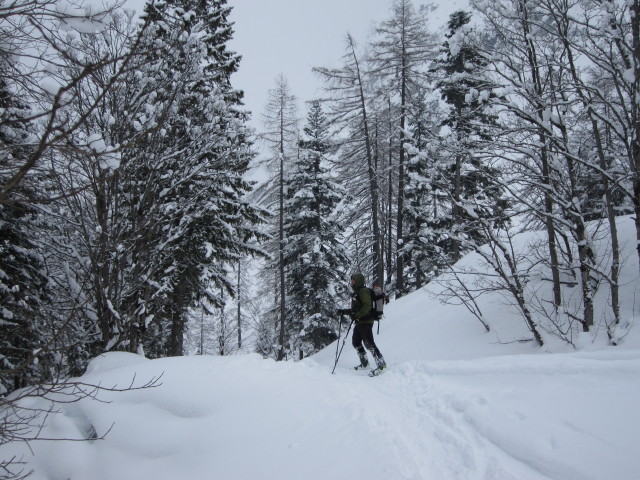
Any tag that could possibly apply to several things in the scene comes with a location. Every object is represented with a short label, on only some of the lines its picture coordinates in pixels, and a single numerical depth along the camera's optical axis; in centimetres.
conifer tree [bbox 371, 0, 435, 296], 1608
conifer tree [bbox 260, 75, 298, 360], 1809
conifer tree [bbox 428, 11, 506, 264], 605
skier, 654
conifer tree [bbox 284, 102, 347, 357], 1619
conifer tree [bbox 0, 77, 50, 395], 730
